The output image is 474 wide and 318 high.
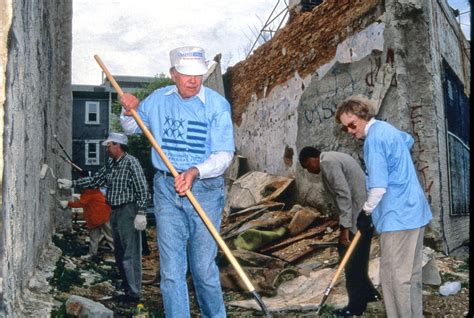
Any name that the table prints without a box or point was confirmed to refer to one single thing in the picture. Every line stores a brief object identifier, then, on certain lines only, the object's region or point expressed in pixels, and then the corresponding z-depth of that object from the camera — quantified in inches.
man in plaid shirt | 253.1
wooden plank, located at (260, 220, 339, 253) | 348.5
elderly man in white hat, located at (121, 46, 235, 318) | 155.9
